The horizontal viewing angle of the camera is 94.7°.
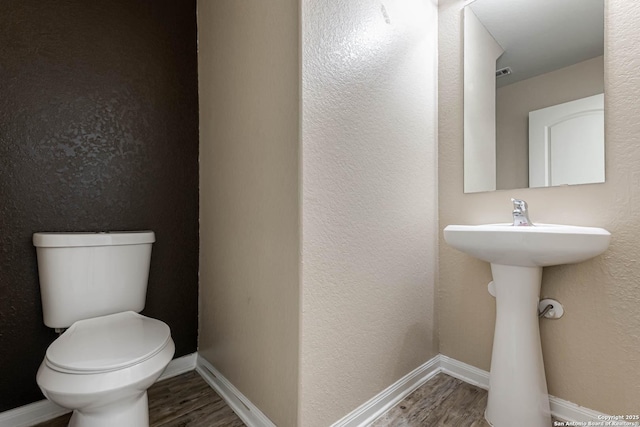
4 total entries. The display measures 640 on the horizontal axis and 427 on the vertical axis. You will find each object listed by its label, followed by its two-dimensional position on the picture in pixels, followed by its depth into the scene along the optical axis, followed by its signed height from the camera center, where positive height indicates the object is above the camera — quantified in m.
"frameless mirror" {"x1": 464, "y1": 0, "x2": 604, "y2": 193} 1.18 +0.54
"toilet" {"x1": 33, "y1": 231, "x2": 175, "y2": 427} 0.84 -0.42
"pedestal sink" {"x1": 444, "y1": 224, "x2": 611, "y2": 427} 1.04 -0.44
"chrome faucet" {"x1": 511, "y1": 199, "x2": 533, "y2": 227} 1.19 -0.01
